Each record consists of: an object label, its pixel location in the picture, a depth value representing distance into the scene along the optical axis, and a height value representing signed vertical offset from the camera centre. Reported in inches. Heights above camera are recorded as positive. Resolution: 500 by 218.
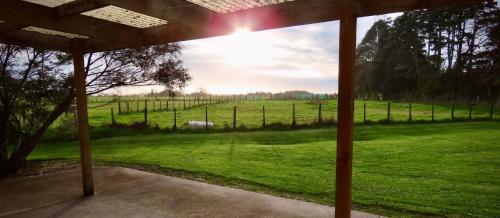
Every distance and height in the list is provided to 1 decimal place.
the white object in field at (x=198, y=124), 698.8 -65.3
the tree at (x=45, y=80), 332.2 +14.3
